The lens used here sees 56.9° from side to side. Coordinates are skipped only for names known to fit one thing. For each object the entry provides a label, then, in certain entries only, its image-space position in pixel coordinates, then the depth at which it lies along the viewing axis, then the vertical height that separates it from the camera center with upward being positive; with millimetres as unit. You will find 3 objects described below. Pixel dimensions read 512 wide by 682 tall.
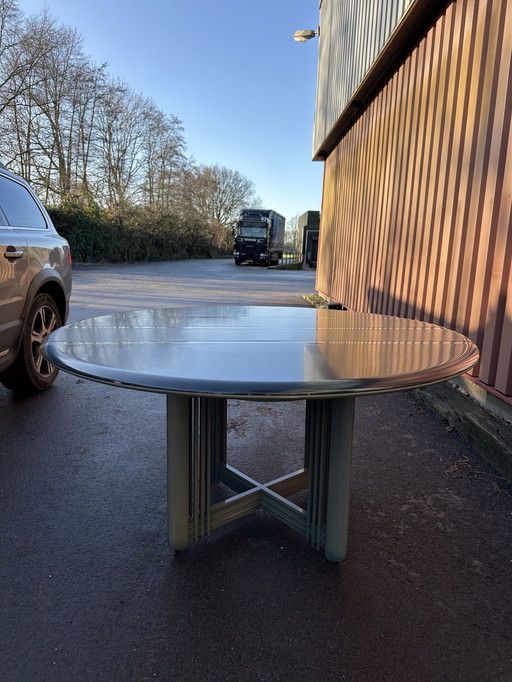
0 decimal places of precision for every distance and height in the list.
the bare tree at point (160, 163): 36750 +6256
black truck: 32281 +389
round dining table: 1384 -408
